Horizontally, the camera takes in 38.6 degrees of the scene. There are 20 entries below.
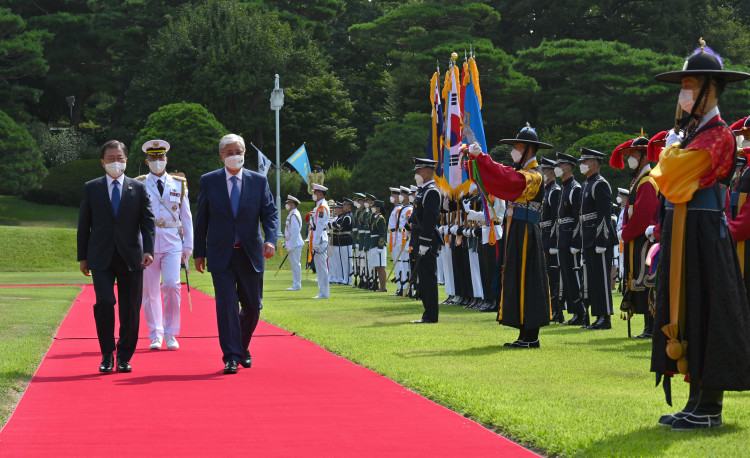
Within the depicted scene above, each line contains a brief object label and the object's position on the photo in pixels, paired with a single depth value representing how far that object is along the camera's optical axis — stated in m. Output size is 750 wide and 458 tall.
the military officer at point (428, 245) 13.64
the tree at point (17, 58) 49.12
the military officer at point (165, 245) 11.01
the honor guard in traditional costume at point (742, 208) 7.11
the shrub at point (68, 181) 50.78
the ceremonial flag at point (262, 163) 39.75
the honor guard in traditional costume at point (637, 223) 11.22
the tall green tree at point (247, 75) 51.81
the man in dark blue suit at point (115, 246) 9.11
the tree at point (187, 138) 46.25
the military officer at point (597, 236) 12.98
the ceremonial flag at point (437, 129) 18.85
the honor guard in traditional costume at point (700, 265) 6.02
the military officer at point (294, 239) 22.44
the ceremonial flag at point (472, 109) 17.78
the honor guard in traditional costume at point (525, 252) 10.52
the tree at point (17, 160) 45.62
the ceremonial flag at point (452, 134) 17.64
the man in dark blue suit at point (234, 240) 9.19
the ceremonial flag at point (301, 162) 34.72
